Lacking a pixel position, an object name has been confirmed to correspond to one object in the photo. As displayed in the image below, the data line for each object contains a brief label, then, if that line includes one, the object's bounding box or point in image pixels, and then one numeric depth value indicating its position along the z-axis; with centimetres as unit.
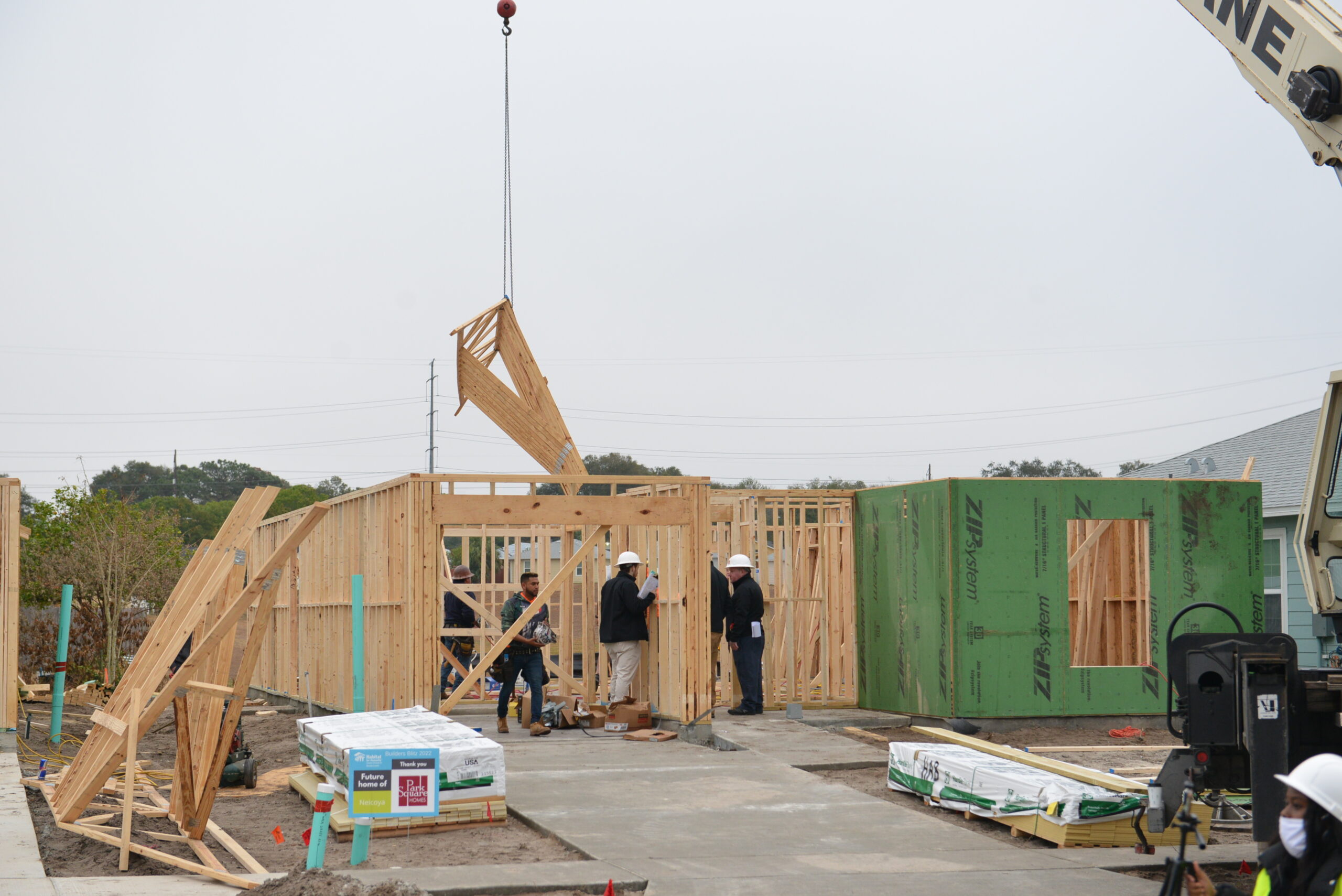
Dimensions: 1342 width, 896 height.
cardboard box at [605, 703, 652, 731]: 1366
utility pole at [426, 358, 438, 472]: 5125
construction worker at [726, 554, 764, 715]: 1477
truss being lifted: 1711
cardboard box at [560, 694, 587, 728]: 1394
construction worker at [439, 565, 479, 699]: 1542
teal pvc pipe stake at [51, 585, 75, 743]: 1332
